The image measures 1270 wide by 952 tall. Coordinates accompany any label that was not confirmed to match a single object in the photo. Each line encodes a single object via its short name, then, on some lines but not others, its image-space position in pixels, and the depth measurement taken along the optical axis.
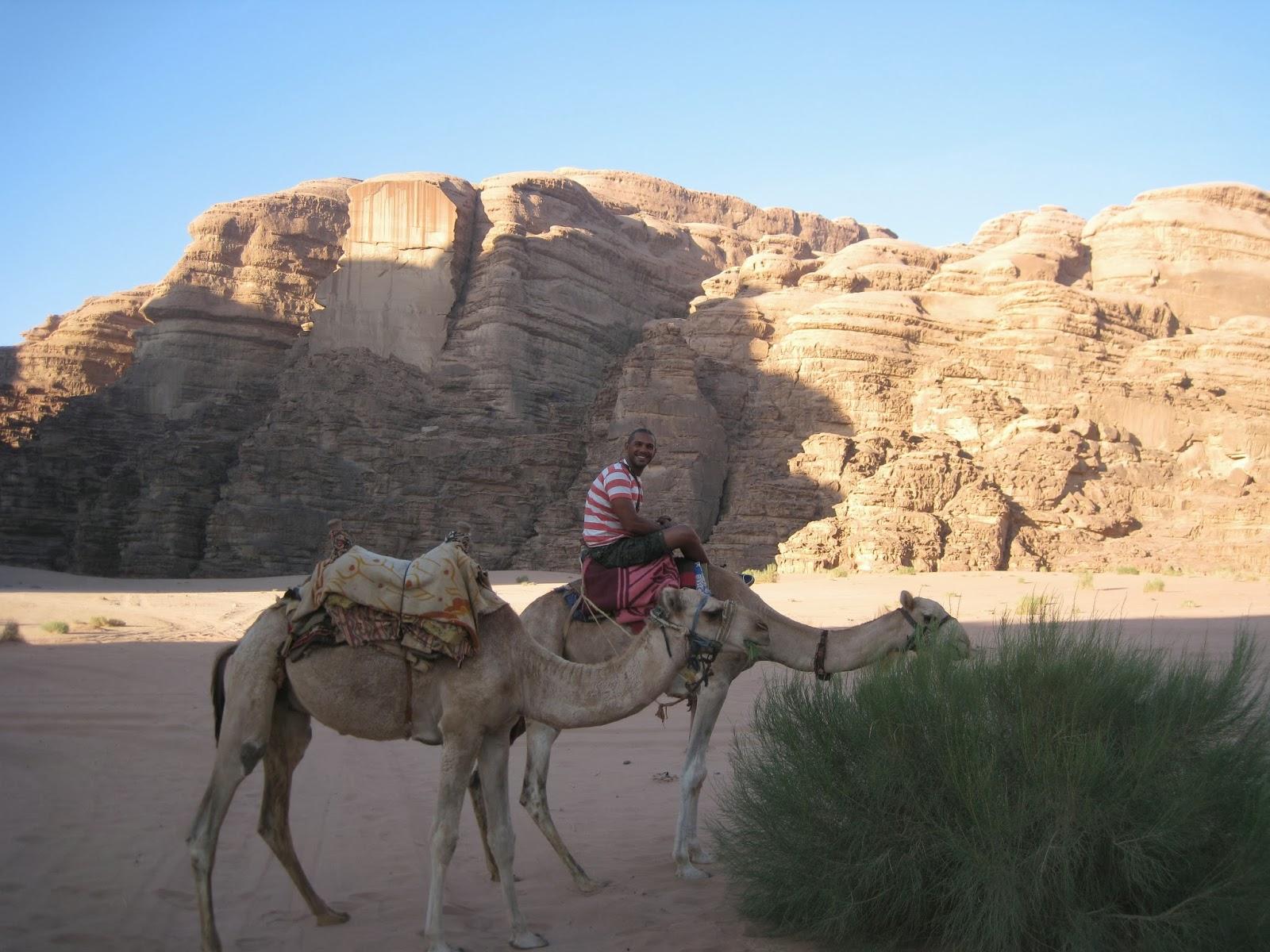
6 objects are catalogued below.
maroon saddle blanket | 7.32
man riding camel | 7.32
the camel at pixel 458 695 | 5.83
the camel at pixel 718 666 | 6.96
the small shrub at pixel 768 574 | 33.69
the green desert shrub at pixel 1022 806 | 5.11
